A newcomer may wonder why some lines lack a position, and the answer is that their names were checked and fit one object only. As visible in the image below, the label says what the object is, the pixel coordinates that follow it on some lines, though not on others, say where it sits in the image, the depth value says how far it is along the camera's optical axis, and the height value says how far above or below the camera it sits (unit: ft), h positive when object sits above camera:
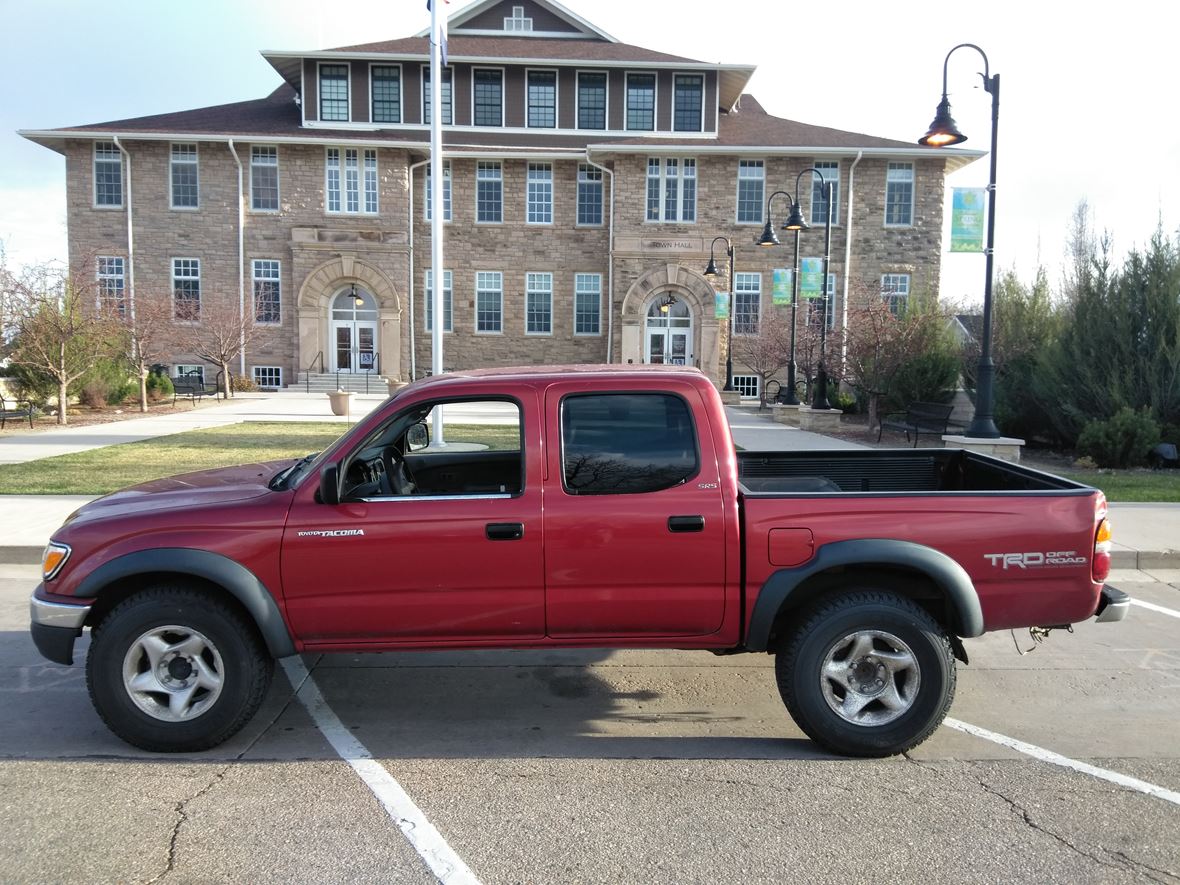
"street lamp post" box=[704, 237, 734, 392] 107.55 +3.14
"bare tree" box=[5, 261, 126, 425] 63.36 +3.09
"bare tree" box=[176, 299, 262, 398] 95.09 +4.36
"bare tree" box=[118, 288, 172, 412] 75.31 +3.44
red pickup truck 14.02 -3.16
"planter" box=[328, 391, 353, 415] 74.79 -2.61
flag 48.57 +18.84
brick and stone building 119.14 +22.40
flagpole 48.77 +9.94
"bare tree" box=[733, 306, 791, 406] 105.70 +3.40
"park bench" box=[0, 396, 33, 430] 64.74 -3.25
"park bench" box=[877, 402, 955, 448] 56.54 -2.78
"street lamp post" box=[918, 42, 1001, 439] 43.01 +1.47
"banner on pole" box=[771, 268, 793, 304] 89.92 +8.81
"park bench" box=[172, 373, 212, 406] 92.43 -1.86
